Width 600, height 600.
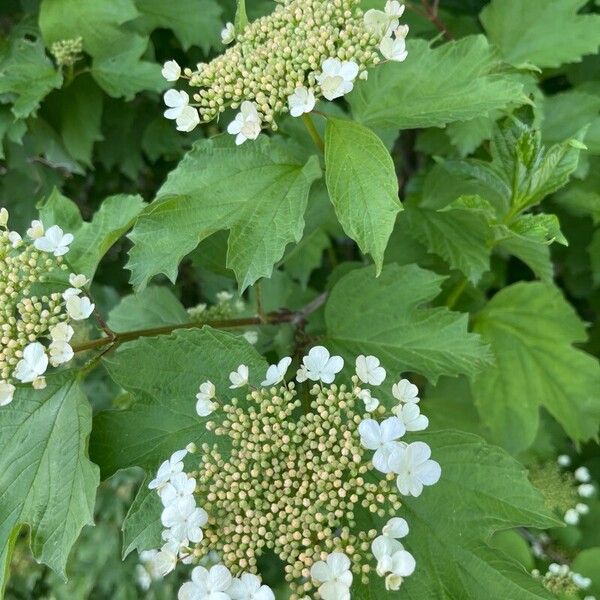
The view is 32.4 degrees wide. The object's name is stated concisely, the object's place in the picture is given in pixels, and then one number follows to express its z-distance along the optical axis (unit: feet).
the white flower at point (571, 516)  1.64
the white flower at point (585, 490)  1.68
